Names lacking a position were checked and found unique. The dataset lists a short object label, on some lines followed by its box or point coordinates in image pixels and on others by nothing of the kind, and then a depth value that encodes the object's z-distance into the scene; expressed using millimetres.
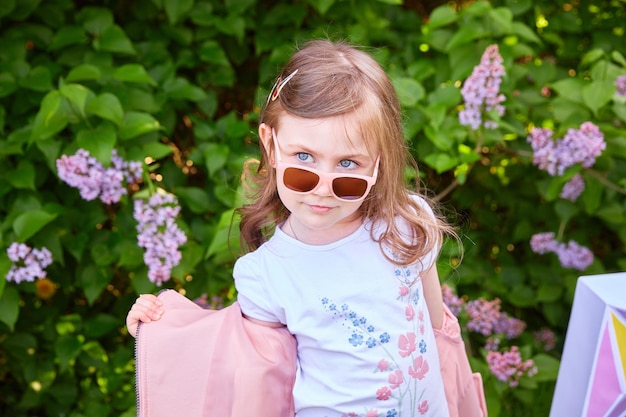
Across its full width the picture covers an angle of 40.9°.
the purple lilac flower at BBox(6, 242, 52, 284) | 2357
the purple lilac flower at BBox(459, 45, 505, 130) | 2488
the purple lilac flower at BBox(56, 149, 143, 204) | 2336
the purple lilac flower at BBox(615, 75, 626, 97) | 2672
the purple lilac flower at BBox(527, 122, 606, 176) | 2561
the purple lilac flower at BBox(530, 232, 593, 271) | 2875
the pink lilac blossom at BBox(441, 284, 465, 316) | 2541
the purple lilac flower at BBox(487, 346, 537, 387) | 2568
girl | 1540
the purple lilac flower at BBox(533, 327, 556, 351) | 3105
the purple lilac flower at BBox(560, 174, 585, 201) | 2801
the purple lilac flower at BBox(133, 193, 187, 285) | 2344
